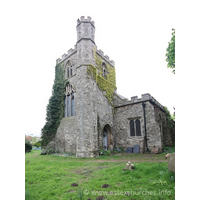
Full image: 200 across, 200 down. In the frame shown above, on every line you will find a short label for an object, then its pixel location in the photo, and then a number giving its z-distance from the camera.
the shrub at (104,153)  11.61
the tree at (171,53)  7.87
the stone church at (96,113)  11.65
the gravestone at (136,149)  12.64
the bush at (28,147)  16.81
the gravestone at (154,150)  11.45
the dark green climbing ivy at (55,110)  15.36
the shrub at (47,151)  14.06
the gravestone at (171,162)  4.43
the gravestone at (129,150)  13.05
